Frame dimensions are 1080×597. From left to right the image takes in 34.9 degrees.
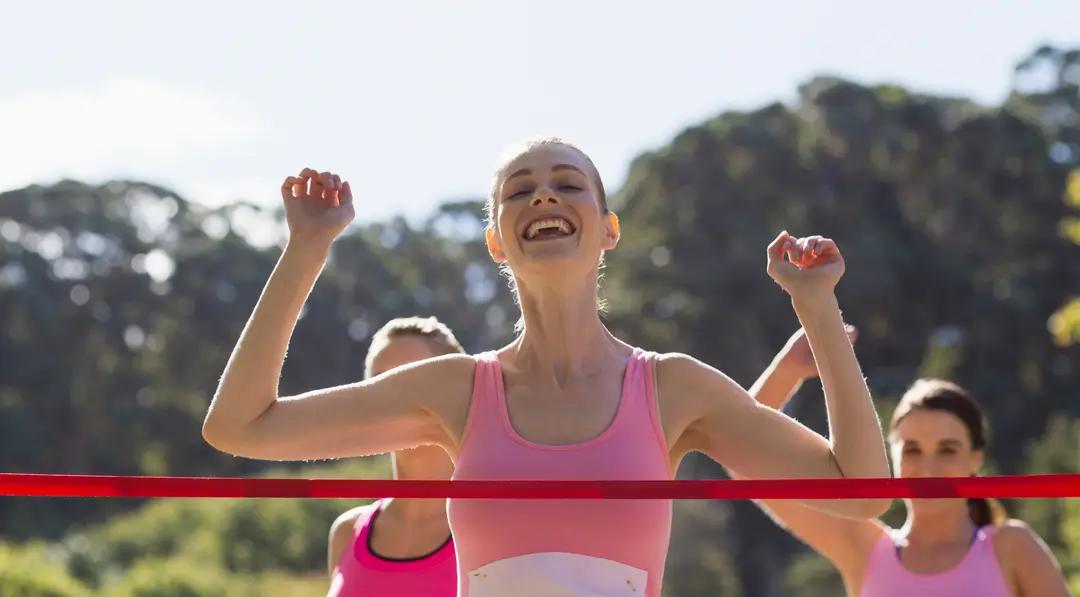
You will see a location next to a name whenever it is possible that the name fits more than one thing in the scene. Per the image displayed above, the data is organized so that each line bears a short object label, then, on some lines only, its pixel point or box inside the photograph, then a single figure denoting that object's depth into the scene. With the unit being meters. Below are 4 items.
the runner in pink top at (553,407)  2.76
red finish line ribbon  2.65
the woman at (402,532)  4.12
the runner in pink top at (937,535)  4.27
